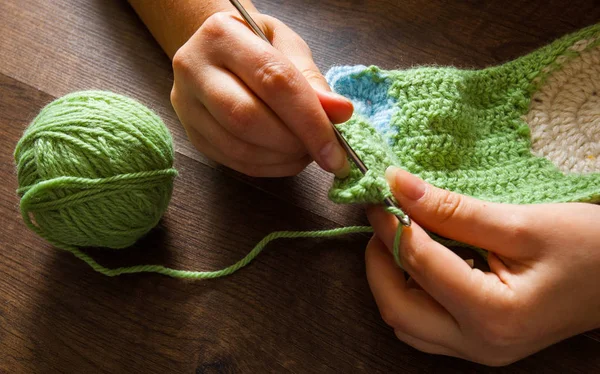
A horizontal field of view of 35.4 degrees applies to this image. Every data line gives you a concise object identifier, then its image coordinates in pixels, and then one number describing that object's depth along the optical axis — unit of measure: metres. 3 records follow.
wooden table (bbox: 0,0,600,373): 0.42
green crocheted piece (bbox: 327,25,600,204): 0.43
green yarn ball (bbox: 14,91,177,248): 0.40
